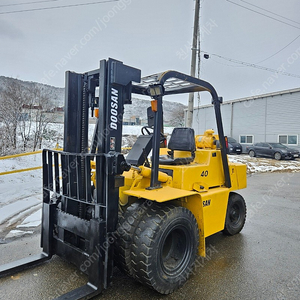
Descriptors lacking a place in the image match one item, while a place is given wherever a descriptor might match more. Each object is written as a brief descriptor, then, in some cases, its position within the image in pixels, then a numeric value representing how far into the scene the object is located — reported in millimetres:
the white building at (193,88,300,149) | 23703
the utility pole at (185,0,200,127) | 12000
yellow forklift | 2928
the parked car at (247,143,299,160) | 20002
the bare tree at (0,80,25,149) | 12102
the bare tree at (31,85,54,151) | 13080
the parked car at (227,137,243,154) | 24031
